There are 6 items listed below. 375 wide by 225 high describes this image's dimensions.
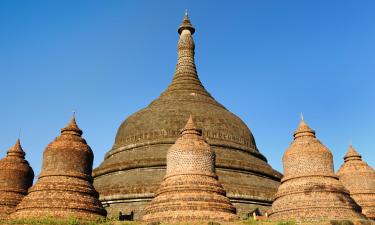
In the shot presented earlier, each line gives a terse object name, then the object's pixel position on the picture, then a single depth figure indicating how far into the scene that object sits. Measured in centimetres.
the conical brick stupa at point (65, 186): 2052
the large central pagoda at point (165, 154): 2770
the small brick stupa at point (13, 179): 2541
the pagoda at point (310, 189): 2097
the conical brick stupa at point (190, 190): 1988
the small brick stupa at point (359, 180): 2948
